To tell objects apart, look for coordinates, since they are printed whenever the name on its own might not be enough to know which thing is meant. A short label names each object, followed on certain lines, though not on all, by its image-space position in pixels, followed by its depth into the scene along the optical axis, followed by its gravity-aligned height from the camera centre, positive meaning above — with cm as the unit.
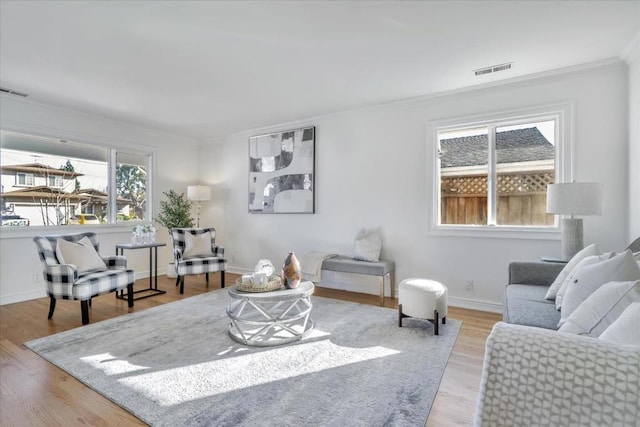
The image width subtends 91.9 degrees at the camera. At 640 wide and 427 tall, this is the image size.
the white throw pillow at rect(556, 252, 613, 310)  185 -38
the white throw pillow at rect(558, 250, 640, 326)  152 -34
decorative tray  256 -63
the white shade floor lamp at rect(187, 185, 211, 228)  525 +32
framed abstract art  459 +62
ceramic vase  270 -54
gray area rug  167 -108
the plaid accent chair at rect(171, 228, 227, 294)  411 -63
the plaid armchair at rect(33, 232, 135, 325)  291 -66
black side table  381 -103
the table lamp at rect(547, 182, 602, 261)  248 +5
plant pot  496 -95
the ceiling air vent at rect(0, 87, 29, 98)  345 +138
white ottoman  270 -79
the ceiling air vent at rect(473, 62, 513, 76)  293 +138
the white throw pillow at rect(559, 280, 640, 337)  121 -41
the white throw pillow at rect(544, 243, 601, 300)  214 -41
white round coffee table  247 -98
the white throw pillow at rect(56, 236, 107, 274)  313 -45
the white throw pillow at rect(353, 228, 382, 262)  385 -45
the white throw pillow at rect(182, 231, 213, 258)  439 -49
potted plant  502 -4
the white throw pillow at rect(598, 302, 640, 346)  90 -36
